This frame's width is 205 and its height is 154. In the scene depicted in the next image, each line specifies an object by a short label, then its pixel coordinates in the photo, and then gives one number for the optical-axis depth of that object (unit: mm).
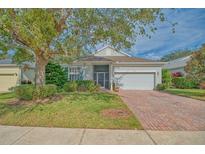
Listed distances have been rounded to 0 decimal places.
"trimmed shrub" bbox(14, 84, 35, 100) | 6715
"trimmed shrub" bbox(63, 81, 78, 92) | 11014
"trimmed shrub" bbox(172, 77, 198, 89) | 15043
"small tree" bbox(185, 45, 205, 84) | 9681
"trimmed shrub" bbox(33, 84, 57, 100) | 6846
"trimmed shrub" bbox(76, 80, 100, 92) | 11193
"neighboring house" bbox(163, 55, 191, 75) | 18363
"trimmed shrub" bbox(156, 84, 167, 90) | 13226
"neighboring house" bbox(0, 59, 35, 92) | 13523
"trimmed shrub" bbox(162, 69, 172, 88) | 14815
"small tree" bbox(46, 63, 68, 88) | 12062
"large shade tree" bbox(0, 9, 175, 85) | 6035
